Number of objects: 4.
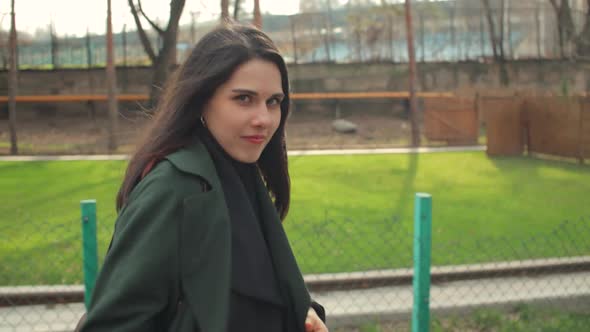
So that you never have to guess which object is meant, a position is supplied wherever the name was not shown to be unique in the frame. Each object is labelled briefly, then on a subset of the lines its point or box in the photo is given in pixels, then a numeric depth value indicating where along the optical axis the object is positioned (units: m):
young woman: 1.45
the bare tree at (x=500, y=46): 29.05
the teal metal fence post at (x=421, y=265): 3.95
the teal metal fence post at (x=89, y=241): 3.87
